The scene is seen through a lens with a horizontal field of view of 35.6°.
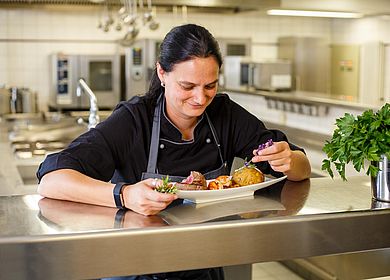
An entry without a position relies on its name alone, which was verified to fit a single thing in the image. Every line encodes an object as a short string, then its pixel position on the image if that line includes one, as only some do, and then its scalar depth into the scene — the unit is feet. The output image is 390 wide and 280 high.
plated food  4.87
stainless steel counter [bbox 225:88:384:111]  14.94
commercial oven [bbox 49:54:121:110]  23.56
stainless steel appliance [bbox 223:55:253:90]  23.74
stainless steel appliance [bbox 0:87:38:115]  21.63
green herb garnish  4.46
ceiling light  19.63
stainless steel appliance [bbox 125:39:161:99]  24.23
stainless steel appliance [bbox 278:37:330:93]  27.76
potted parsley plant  4.89
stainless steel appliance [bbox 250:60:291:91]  22.98
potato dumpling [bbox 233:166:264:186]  5.26
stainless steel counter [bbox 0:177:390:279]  3.97
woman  5.17
